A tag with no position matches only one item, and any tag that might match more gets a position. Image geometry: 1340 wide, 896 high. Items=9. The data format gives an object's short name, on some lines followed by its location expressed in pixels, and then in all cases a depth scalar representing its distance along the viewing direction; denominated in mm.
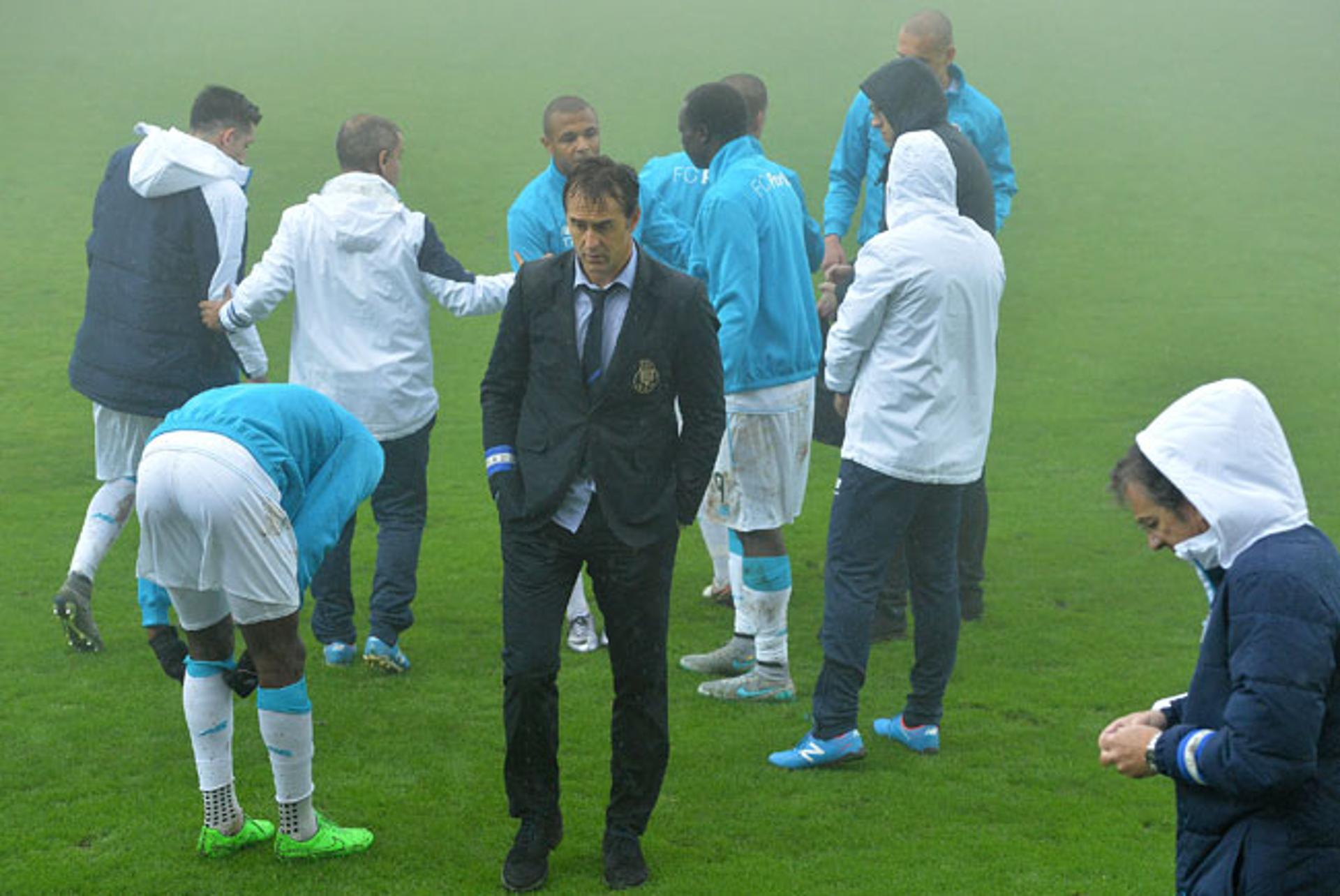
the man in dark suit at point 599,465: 9422
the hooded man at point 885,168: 12219
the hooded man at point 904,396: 11141
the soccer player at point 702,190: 15070
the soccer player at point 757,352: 12477
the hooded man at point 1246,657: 5941
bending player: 8977
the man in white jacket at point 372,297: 13148
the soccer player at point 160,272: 13602
